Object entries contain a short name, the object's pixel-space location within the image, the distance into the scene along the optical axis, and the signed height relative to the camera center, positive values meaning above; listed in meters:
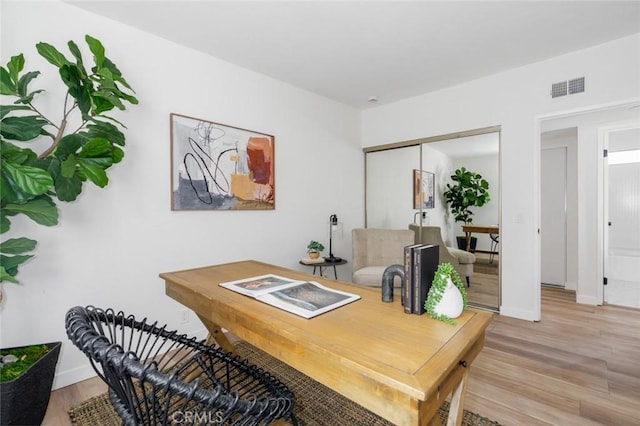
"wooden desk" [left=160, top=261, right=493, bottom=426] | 0.77 -0.41
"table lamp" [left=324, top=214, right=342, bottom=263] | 3.36 -0.24
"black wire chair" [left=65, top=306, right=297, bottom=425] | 0.79 -0.50
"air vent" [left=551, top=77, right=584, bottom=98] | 2.79 +1.16
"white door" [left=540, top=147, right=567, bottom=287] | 4.28 -0.06
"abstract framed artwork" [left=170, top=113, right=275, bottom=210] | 2.54 +0.42
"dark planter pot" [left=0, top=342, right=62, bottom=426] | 1.44 -0.91
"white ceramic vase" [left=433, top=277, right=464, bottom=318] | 1.11 -0.34
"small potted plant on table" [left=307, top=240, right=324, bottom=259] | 3.29 -0.42
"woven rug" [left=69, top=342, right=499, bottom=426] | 1.64 -1.13
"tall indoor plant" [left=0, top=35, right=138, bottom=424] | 1.39 +0.26
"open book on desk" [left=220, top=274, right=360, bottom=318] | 1.23 -0.38
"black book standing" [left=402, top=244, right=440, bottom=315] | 1.13 -0.25
